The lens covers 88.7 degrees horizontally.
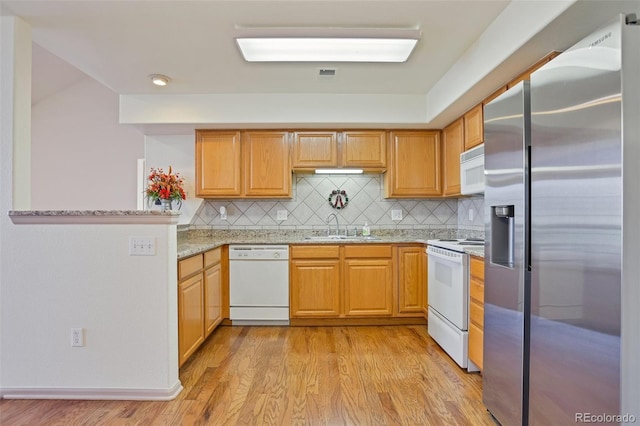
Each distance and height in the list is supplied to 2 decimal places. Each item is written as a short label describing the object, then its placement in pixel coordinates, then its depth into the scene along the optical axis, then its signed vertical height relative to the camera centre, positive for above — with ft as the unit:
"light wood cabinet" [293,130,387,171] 11.60 +2.34
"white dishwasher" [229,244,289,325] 10.98 -2.33
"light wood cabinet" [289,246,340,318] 10.98 -2.29
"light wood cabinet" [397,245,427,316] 11.03 -2.22
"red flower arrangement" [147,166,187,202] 11.38 +0.93
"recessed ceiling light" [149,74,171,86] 9.22 +3.87
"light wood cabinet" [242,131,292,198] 11.63 +1.92
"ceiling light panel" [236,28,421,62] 6.79 +3.82
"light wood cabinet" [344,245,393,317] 10.98 -2.25
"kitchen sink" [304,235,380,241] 11.29 -0.86
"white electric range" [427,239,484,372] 7.93 -2.20
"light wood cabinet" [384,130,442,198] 11.74 +1.81
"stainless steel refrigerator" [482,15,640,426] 3.48 -0.30
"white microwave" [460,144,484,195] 8.60 +1.21
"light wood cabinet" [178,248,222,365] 7.59 -2.29
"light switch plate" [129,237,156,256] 6.61 -0.65
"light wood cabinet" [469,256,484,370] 7.22 -2.18
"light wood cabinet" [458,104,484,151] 8.82 +2.46
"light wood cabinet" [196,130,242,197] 11.61 +1.74
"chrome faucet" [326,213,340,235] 12.75 -0.15
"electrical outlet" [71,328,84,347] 6.66 -2.47
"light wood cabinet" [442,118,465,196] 10.25 +2.01
